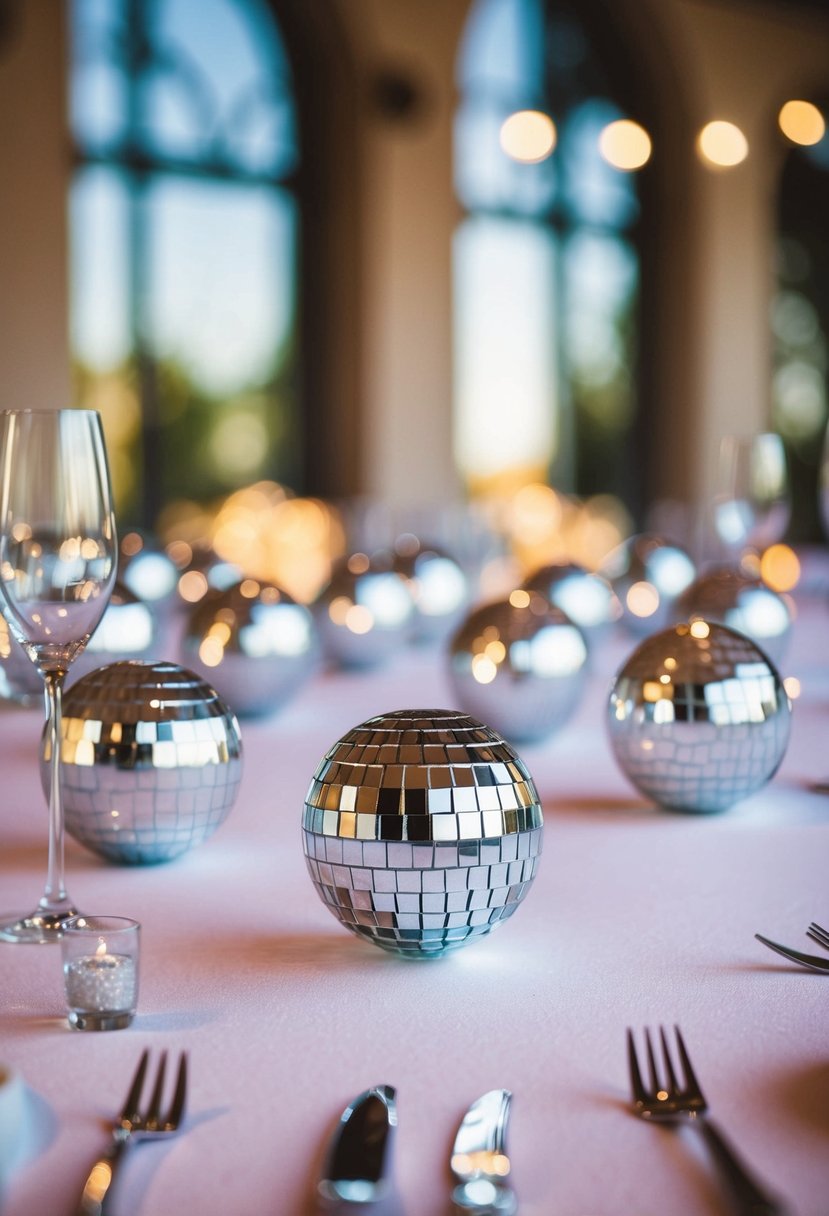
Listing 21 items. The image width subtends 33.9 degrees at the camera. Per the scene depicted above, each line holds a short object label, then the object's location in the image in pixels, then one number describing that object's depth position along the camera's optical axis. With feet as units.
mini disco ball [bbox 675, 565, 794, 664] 7.39
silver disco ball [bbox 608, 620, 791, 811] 4.60
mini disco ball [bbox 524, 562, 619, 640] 8.57
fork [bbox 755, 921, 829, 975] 3.09
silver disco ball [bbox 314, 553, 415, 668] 8.53
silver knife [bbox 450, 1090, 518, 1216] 1.96
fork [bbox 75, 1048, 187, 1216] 2.00
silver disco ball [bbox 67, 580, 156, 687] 6.67
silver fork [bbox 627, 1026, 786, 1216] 1.93
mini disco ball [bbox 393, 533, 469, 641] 9.71
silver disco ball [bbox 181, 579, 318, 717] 6.77
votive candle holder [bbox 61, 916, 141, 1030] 2.71
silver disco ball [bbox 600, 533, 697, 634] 9.73
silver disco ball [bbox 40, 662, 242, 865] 3.96
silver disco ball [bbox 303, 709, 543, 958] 3.04
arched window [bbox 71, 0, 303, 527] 23.99
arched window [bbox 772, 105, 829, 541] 32.86
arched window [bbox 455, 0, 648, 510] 27.84
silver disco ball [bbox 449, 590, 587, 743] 6.12
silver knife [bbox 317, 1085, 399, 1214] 1.98
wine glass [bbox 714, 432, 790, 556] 8.13
